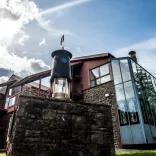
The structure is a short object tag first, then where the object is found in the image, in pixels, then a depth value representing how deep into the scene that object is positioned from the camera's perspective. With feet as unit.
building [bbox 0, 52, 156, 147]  36.73
